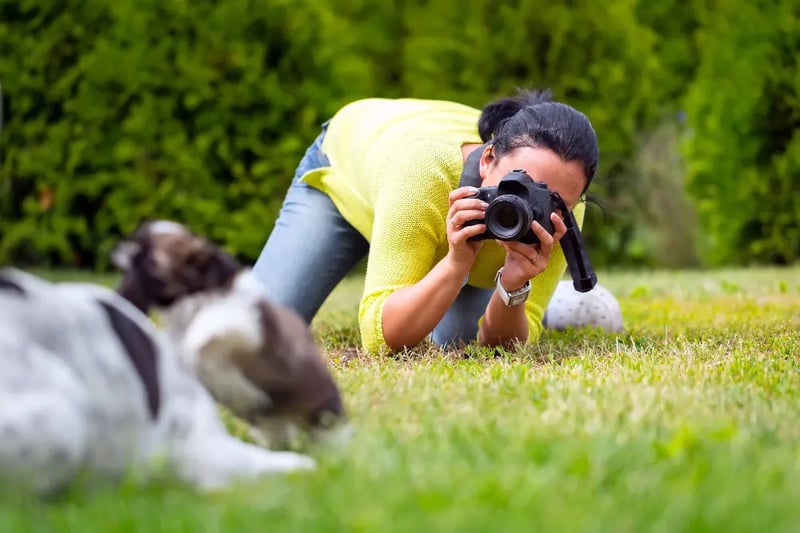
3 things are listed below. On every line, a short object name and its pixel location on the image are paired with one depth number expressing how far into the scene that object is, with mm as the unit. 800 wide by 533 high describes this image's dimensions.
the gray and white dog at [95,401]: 2939
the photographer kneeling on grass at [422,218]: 5773
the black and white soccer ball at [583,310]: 8141
